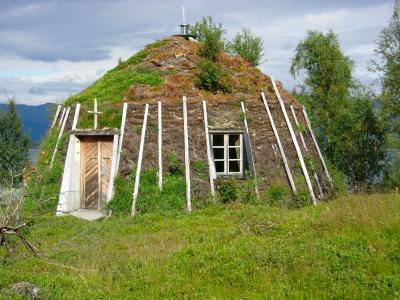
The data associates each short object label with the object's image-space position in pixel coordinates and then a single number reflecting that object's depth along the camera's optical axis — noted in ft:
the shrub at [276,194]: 48.73
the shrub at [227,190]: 48.06
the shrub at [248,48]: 68.80
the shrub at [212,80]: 55.26
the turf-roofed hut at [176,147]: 47.96
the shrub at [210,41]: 58.18
